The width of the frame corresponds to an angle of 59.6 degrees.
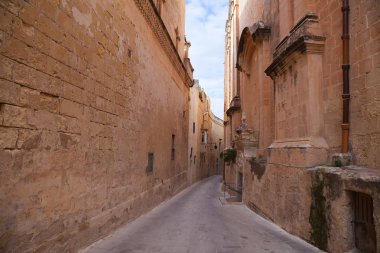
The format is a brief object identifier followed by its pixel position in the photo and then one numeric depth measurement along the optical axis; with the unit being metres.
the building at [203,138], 23.50
